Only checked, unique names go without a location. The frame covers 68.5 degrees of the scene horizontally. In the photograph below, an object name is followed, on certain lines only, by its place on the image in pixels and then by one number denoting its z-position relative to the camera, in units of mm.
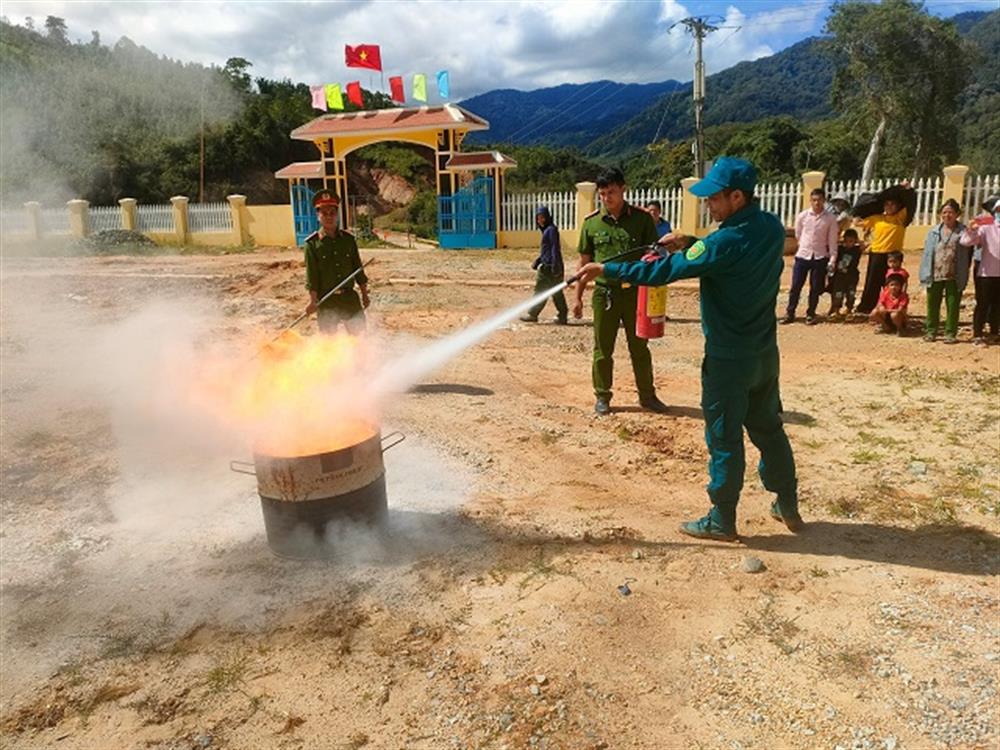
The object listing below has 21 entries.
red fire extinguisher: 6020
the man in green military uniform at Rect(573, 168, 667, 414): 5970
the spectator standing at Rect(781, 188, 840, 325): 10469
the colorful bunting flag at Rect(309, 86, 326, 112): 27408
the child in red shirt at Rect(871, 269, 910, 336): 9859
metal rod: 6016
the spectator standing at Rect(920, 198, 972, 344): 8961
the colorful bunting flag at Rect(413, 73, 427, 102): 24953
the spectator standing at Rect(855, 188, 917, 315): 10148
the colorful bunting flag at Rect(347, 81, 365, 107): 28281
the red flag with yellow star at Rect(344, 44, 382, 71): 26797
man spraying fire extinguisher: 3729
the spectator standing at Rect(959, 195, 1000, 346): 8703
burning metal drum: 4078
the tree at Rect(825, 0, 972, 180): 37156
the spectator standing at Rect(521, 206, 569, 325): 10672
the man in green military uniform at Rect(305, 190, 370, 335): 6676
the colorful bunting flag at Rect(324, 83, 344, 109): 27172
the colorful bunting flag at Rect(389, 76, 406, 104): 26672
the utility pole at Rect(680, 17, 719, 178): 31359
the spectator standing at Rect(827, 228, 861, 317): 10789
